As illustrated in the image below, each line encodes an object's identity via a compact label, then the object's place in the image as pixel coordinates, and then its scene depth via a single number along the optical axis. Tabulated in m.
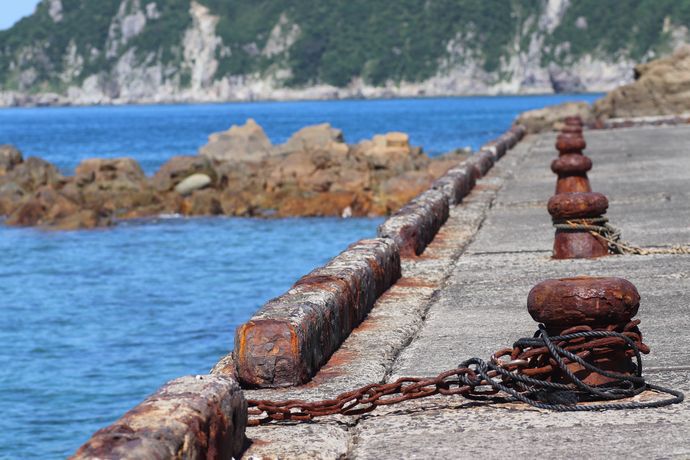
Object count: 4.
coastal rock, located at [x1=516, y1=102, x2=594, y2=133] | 33.97
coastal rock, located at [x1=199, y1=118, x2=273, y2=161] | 47.59
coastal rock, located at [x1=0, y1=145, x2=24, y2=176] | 43.44
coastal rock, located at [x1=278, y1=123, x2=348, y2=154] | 45.25
